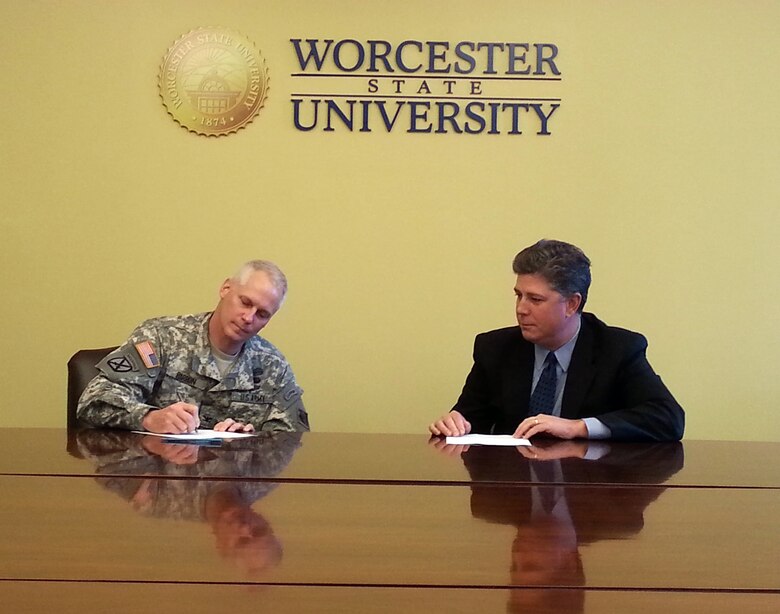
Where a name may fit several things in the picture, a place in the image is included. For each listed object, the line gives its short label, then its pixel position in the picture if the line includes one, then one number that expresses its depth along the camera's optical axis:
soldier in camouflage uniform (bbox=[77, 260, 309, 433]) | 3.20
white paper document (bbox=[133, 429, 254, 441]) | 2.70
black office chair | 3.23
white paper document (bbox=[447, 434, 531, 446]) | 2.74
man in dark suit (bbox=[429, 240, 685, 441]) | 3.16
